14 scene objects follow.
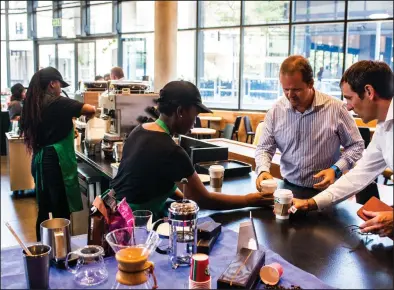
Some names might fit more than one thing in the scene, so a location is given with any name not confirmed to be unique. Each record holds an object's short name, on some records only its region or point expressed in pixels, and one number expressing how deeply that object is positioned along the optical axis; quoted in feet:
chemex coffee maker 3.84
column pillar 28.04
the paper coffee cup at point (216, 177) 7.76
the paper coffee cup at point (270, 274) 4.17
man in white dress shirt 4.35
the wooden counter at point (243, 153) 12.92
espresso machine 12.27
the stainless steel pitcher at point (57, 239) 4.47
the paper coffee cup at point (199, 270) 3.98
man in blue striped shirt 7.91
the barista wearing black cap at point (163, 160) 6.09
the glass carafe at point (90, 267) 4.23
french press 4.59
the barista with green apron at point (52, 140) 10.57
